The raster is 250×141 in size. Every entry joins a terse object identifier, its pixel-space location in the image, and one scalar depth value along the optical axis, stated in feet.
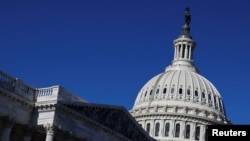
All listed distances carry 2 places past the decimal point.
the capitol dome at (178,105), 429.79
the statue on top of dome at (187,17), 535.19
